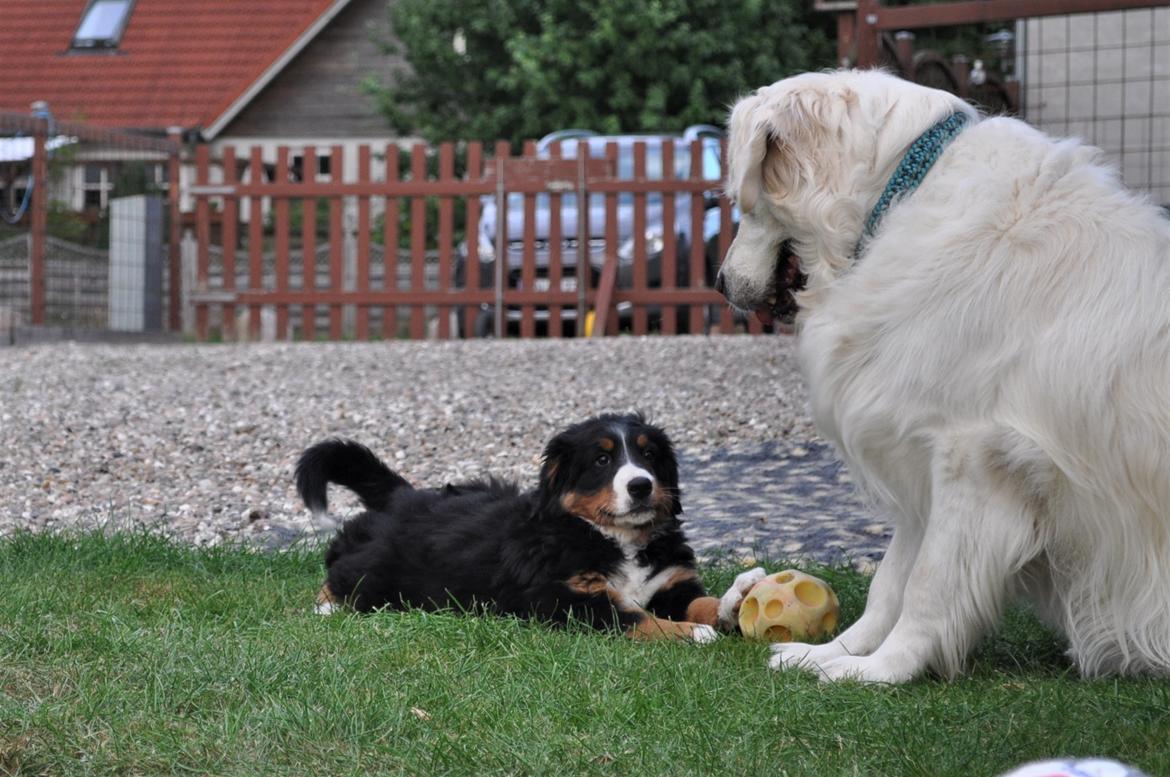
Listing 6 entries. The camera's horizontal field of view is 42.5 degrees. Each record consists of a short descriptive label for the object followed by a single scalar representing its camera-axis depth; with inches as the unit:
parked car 575.5
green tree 929.5
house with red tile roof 1152.8
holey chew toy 169.2
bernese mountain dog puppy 177.2
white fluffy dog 140.0
